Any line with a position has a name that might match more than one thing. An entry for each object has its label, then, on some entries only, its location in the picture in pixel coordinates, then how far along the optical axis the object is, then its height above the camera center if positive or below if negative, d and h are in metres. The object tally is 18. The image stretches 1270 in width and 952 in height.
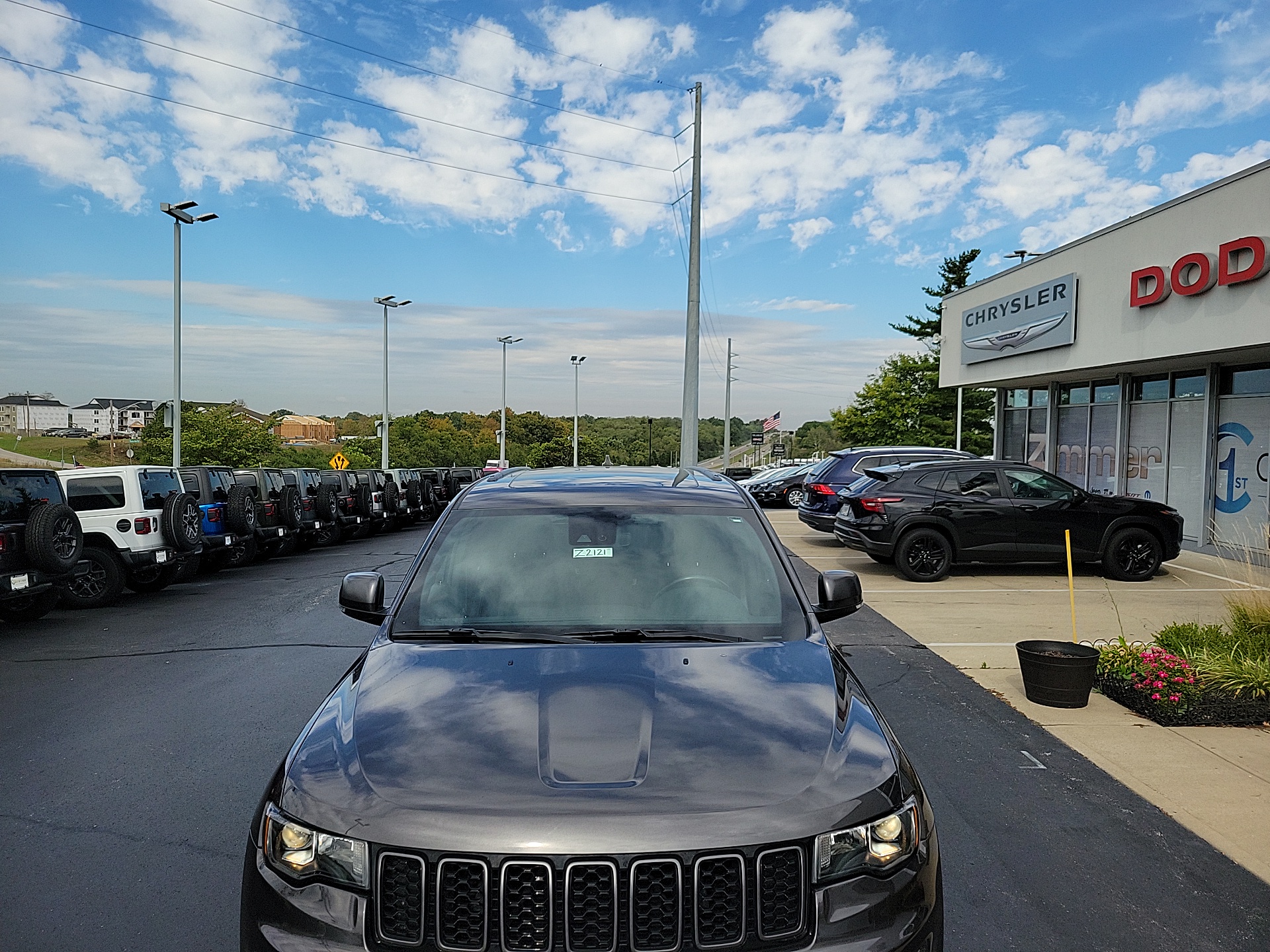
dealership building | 14.58 +1.60
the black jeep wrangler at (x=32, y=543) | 9.93 -1.32
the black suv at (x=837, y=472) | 16.58 -0.74
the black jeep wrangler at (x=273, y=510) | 16.30 -1.54
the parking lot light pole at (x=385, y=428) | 43.38 -0.11
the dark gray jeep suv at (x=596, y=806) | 2.21 -0.93
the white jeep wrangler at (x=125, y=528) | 12.17 -1.40
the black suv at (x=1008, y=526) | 13.26 -1.24
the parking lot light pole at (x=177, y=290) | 24.77 +3.63
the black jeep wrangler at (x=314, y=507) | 19.05 -1.68
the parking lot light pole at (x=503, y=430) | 61.22 -0.10
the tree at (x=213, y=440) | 57.97 -1.09
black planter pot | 6.55 -1.63
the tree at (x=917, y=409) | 56.19 +1.61
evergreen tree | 60.25 +9.72
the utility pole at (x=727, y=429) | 60.12 +0.21
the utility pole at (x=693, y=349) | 27.06 +2.39
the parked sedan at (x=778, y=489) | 28.62 -1.67
